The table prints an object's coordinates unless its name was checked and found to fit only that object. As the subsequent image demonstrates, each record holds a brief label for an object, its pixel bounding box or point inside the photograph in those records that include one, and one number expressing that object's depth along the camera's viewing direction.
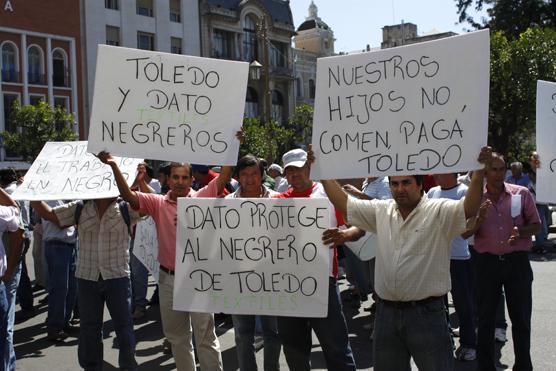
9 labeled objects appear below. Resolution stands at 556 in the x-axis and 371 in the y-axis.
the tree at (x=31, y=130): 34.41
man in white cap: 4.22
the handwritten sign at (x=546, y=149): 4.63
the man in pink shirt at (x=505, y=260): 5.05
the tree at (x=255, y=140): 37.53
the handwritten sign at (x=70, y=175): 5.00
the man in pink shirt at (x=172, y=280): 4.75
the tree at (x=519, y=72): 20.05
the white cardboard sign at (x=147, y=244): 5.97
